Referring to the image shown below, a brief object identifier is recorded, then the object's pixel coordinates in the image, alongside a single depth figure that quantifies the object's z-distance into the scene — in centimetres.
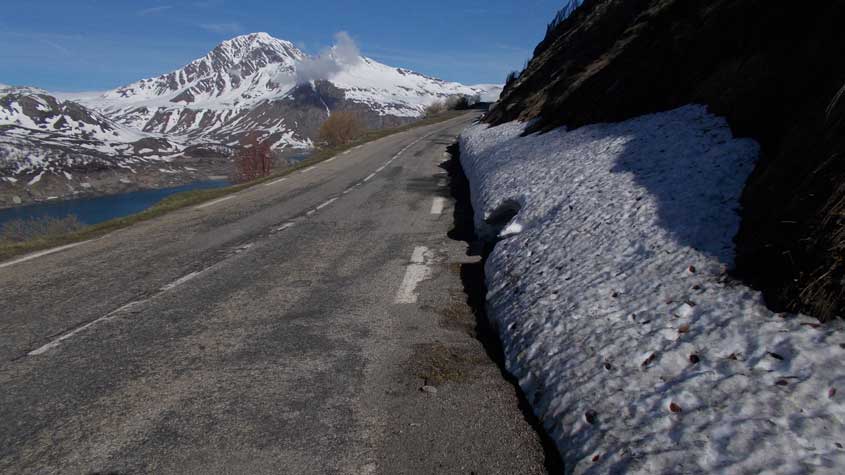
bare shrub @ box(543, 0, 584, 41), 3398
